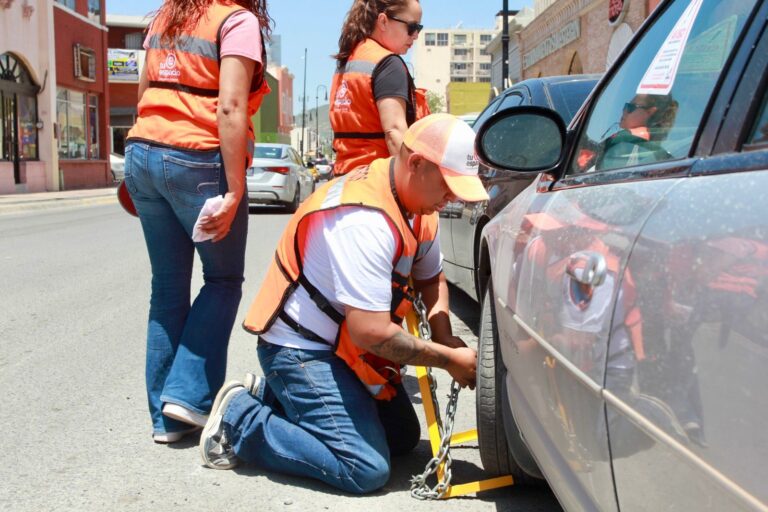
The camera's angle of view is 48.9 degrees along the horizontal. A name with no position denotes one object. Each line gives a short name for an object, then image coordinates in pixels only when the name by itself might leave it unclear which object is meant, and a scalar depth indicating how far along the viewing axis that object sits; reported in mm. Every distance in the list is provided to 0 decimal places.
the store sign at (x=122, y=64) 44281
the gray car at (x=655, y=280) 1113
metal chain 2771
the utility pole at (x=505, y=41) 21275
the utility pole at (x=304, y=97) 79438
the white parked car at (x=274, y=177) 16266
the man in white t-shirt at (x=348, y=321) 2678
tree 86094
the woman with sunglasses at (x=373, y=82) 3680
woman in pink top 3154
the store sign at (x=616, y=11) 17766
